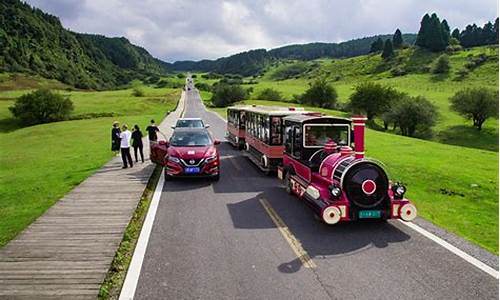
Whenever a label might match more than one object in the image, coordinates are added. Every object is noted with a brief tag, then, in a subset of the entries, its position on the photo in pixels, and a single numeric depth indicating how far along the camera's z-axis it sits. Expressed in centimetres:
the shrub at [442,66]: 10606
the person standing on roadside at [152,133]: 1981
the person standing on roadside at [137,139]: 1859
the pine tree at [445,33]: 13312
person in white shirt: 1738
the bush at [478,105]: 5703
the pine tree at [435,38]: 13125
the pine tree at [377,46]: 16492
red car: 1470
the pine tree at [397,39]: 15012
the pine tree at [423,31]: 13638
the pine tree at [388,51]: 13650
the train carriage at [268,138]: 1645
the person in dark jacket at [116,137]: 1906
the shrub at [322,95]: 8450
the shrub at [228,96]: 9712
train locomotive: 966
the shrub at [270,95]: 9775
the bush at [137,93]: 10300
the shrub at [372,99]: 6782
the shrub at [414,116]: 5444
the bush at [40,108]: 6481
